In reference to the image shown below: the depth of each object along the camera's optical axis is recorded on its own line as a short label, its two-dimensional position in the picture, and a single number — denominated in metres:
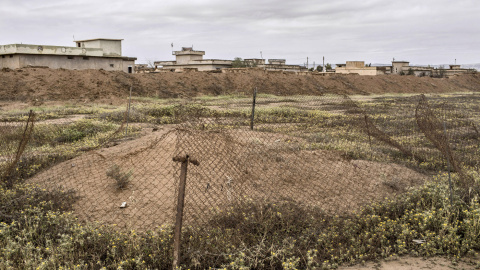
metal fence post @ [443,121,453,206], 6.21
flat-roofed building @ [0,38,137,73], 37.31
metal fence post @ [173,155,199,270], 4.55
